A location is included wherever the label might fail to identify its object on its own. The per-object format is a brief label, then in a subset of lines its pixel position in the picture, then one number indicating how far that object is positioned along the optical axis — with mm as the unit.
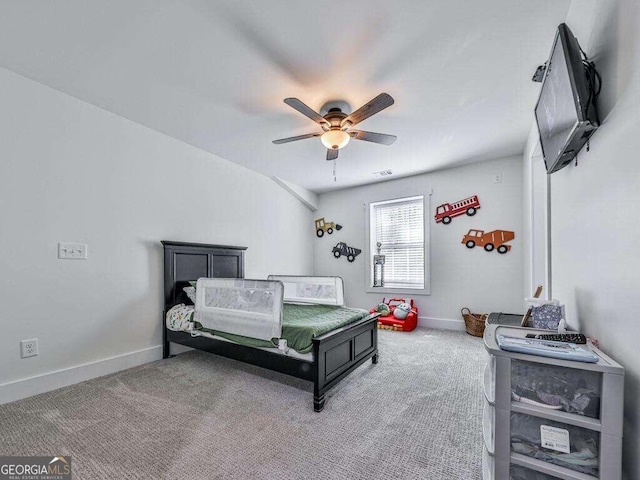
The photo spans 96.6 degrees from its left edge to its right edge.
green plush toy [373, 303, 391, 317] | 4426
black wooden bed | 2070
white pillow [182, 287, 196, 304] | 3176
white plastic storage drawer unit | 975
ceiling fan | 2139
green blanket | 2086
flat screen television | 1196
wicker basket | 3774
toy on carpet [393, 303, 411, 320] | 4246
